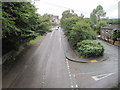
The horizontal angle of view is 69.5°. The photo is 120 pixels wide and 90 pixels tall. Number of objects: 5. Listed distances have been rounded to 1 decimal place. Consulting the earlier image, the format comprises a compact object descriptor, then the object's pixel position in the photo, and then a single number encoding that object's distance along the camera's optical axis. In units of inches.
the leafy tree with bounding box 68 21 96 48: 450.6
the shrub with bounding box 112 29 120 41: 595.1
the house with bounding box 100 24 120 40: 784.2
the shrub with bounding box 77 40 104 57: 397.6
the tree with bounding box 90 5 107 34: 1363.8
